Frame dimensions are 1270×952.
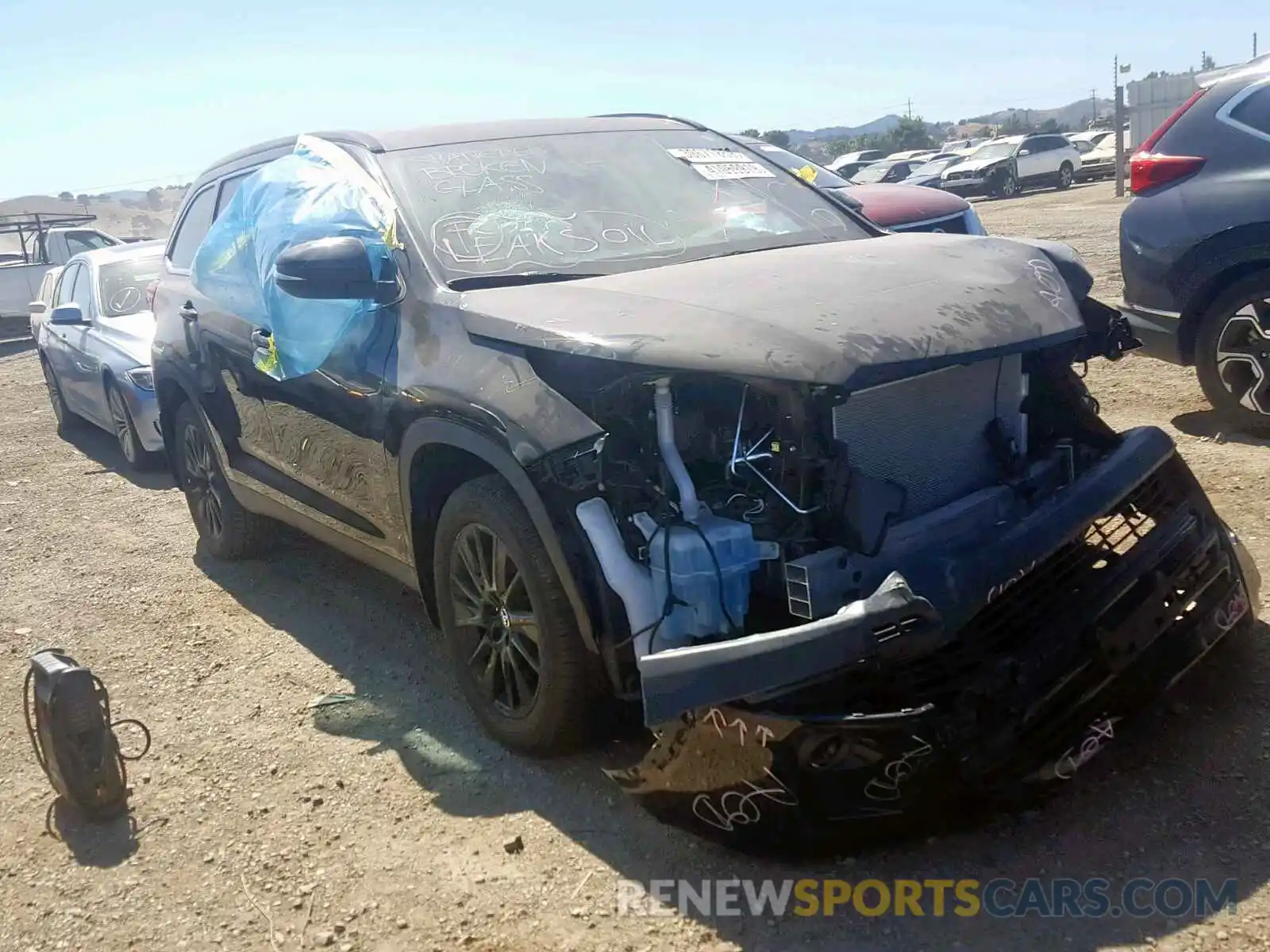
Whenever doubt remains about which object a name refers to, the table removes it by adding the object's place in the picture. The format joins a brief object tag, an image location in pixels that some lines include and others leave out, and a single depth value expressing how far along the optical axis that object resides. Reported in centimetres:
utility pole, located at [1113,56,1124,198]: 2377
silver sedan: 799
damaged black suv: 267
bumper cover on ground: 261
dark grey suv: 552
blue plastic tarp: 390
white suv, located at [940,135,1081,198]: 2881
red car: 820
